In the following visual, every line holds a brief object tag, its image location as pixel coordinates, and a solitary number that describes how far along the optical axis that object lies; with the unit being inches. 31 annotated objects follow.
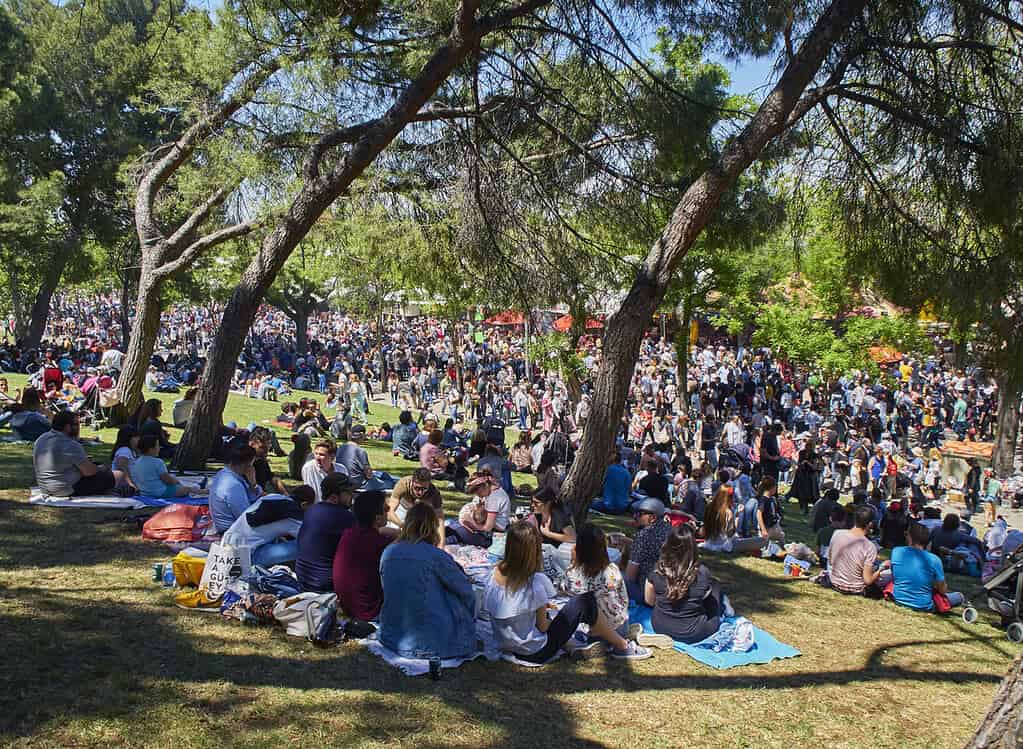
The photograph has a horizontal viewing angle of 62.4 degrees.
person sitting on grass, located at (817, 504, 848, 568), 345.7
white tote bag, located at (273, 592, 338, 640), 186.5
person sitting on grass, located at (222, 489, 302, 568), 218.5
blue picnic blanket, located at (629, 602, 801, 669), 203.6
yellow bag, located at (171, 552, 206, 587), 212.8
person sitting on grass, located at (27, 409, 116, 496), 294.0
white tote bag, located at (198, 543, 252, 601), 202.8
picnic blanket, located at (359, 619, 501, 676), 176.4
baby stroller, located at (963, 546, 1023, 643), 271.1
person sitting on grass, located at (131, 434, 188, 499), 308.5
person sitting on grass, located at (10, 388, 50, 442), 433.1
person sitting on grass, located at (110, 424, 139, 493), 312.5
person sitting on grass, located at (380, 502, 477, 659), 182.1
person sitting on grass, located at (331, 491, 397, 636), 198.1
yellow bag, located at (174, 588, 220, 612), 200.7
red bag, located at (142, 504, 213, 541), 257.9
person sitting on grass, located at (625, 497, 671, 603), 237.9
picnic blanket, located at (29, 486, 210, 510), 289.3
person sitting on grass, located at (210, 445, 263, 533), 248.7
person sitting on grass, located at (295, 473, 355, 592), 206.5
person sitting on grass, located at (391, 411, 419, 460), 523.2
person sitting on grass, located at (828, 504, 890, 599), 289.1
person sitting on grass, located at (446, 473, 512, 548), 281.7
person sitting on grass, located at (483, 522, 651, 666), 190.9
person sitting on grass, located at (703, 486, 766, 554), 337.4
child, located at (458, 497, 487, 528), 284.4
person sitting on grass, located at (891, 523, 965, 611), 282.4
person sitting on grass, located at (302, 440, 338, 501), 300.5
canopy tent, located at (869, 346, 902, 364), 908.6
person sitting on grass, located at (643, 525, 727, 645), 213.0
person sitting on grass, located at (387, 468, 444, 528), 265.0
